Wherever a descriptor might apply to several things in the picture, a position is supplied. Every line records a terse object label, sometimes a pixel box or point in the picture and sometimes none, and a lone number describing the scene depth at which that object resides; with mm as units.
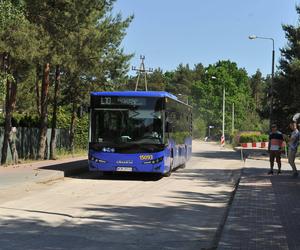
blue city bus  19016
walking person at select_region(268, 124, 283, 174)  20109
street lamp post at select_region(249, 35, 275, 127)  40812
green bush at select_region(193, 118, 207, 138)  116000
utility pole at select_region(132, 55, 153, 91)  85581
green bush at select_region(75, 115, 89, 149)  43088
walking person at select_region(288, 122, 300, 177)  18453
